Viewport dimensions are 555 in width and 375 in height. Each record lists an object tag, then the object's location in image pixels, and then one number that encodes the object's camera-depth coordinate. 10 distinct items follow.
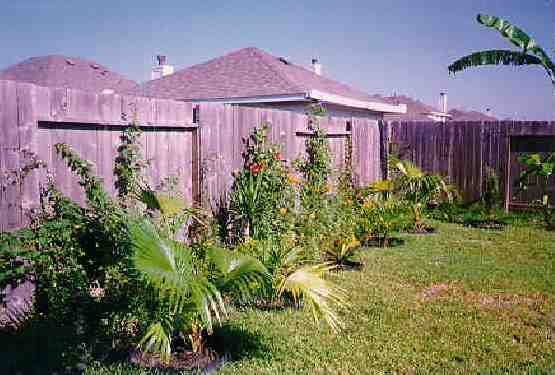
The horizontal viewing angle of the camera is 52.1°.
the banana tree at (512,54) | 6.38
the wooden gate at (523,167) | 12.03
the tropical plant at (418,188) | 10.27
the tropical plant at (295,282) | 3.97
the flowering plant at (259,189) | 6.99
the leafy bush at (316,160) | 8.48
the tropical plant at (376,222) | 9.01
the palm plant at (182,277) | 3.46
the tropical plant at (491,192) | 11.71
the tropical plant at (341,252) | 7.50
